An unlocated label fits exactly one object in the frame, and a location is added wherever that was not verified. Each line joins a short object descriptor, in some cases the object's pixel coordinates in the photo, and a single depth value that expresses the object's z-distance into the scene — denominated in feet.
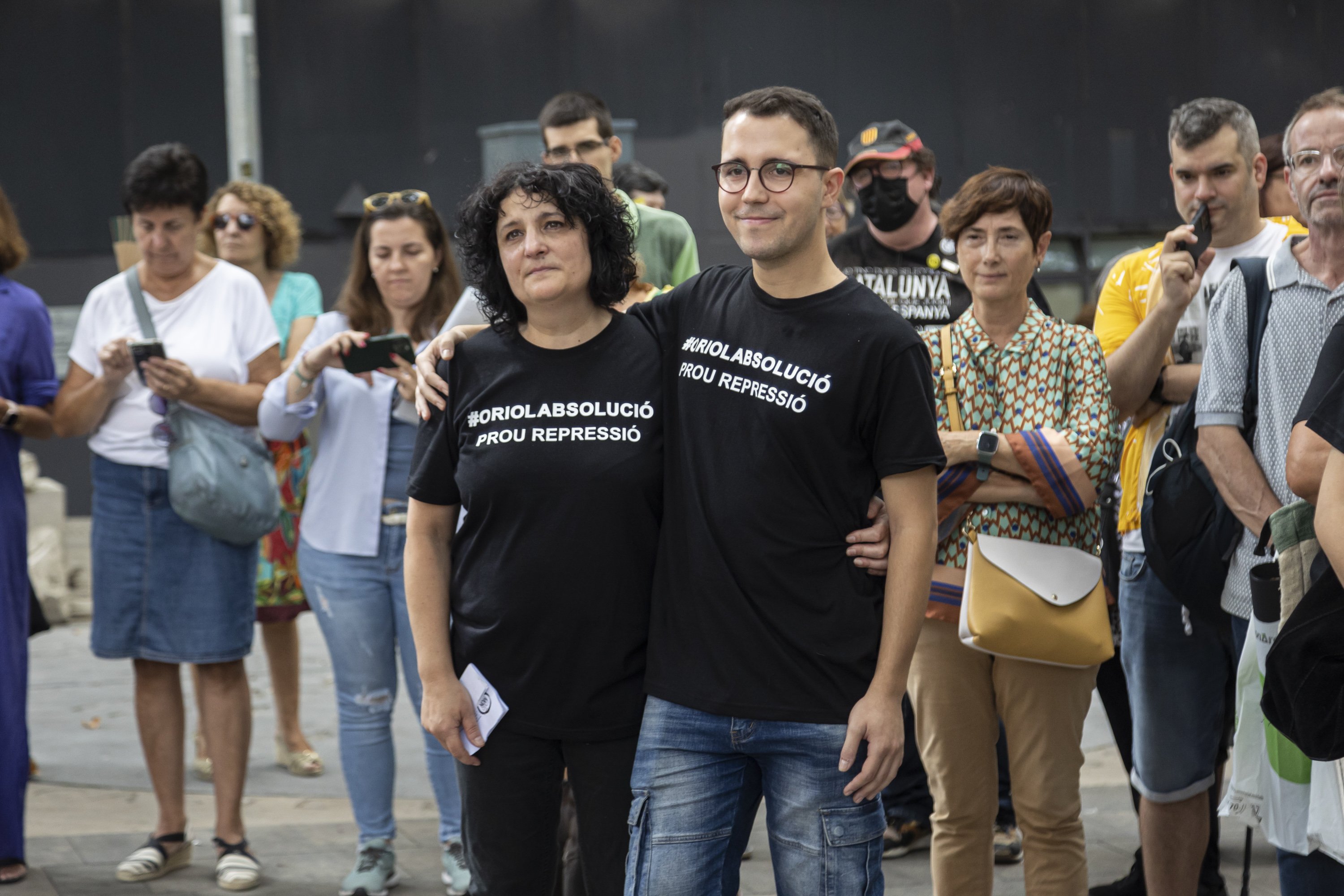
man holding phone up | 12.39
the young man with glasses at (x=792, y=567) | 8.72
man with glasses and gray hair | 10.41
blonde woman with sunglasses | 19.60
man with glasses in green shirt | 15.01
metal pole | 29.99
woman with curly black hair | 9.19
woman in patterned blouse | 11.55
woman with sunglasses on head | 14.71
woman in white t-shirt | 15.28
